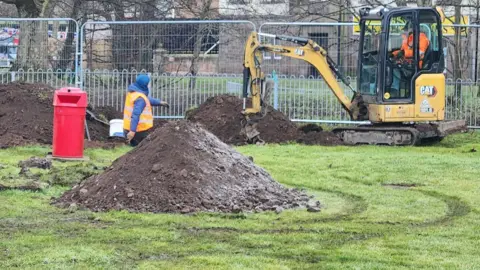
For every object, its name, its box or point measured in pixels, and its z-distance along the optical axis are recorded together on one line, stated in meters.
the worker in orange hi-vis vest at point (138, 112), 15.76
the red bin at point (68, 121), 14.95
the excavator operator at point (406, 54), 18.47
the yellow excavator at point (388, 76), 18.47
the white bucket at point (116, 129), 19.45
